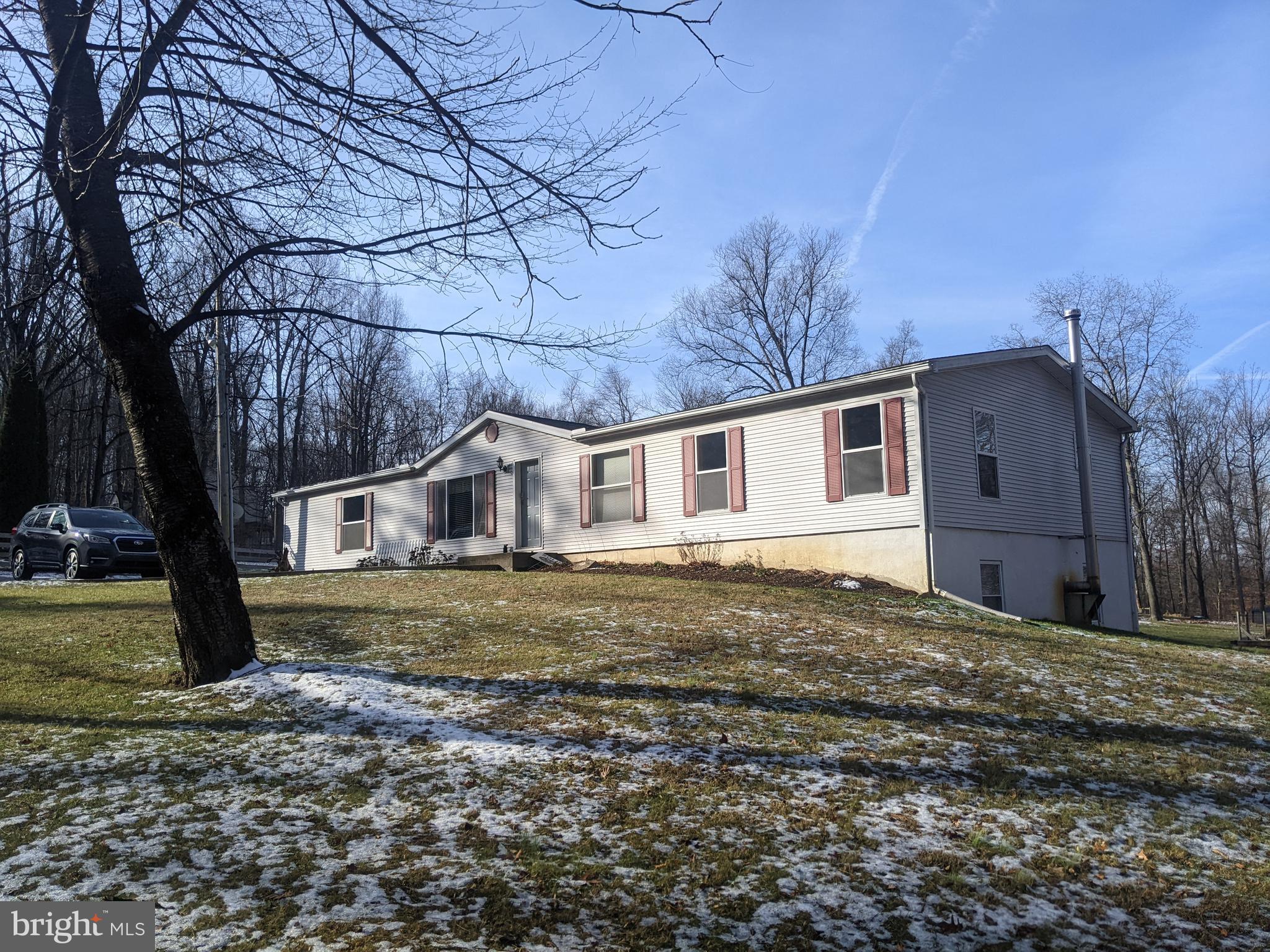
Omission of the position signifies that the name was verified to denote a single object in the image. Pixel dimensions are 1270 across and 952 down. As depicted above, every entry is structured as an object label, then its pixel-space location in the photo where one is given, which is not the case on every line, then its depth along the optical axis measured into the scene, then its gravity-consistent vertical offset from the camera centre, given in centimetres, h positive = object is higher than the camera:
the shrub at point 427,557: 2123 +11
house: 1365 +133
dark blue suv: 1656 +46
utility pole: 1719 +191
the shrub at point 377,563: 2260 -2
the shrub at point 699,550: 1605 +10
